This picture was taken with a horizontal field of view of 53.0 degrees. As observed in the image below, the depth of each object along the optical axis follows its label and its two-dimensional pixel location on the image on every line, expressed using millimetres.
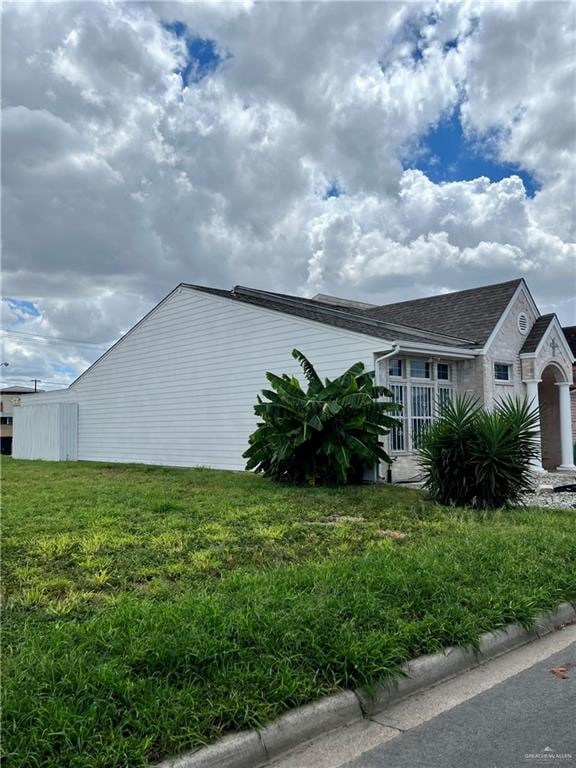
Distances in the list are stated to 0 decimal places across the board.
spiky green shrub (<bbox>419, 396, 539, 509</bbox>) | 9492
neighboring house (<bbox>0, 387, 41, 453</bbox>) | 49191
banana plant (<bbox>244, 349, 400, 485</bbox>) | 11586
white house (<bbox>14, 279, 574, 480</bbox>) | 14305
